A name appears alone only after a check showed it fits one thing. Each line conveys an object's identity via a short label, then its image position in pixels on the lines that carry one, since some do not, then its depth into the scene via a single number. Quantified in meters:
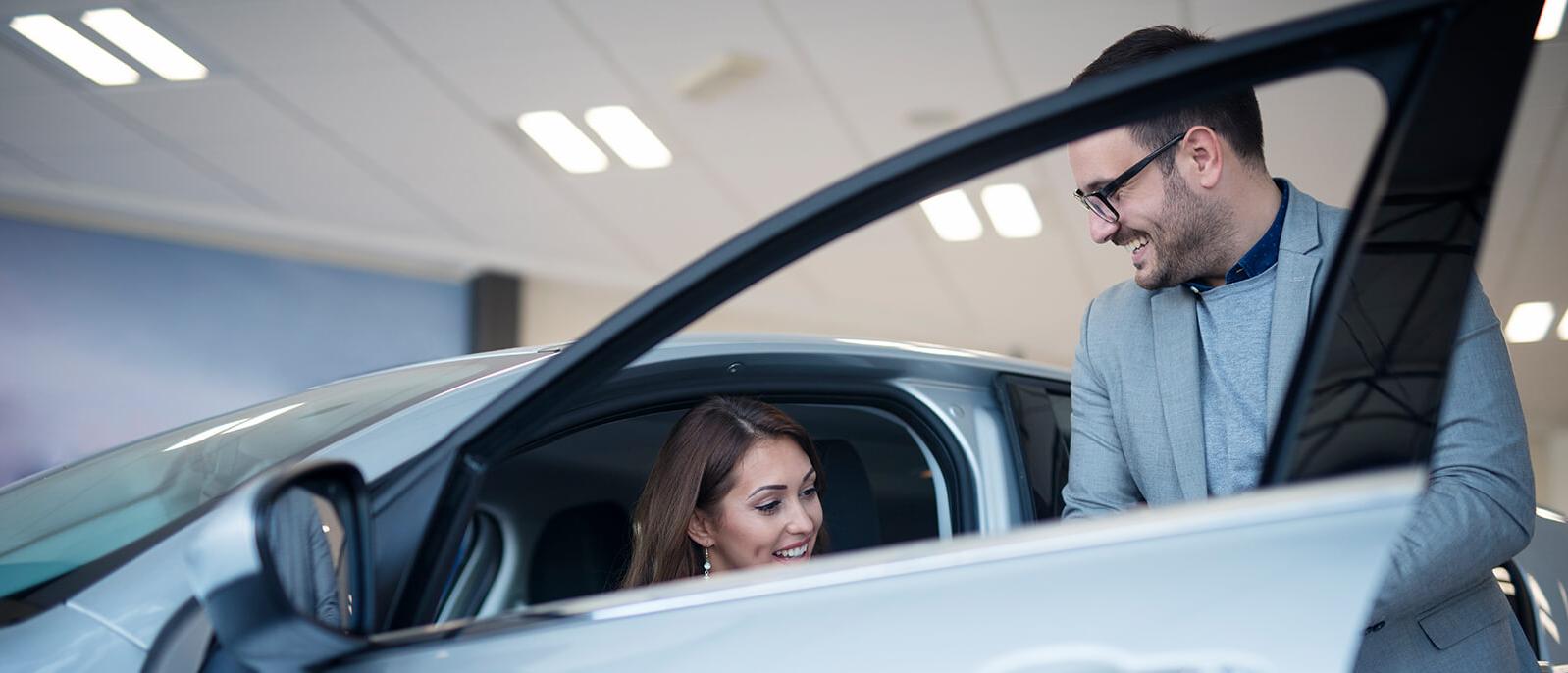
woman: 2.06
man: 1.15
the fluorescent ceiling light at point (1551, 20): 4.00
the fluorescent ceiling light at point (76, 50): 4.92
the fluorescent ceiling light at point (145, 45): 4.75
